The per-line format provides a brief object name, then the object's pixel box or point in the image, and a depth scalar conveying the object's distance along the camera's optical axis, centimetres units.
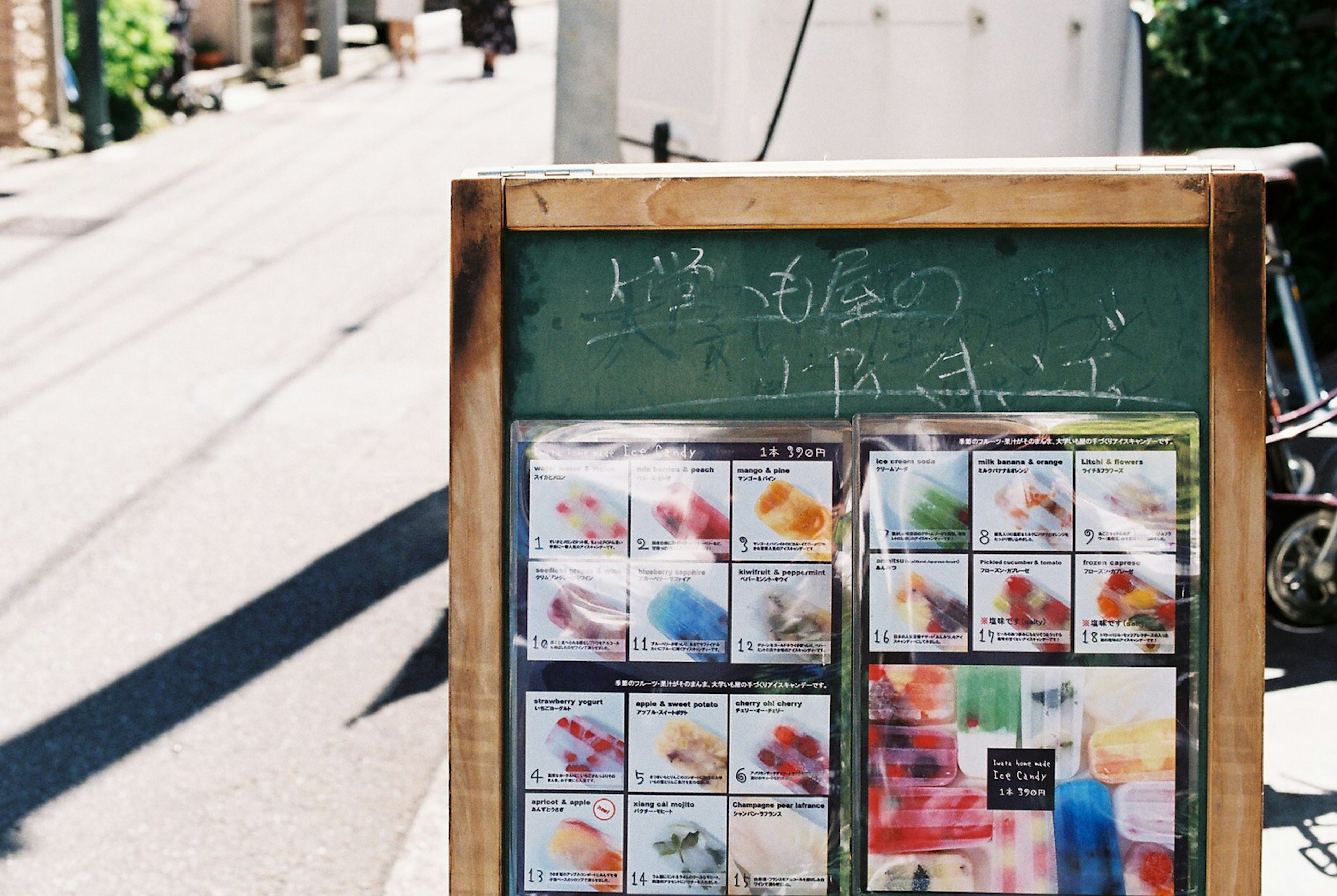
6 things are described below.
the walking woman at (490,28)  2275
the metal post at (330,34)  2242
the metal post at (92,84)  1568
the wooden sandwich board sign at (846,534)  213
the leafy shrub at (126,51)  1709
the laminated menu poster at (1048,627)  213
